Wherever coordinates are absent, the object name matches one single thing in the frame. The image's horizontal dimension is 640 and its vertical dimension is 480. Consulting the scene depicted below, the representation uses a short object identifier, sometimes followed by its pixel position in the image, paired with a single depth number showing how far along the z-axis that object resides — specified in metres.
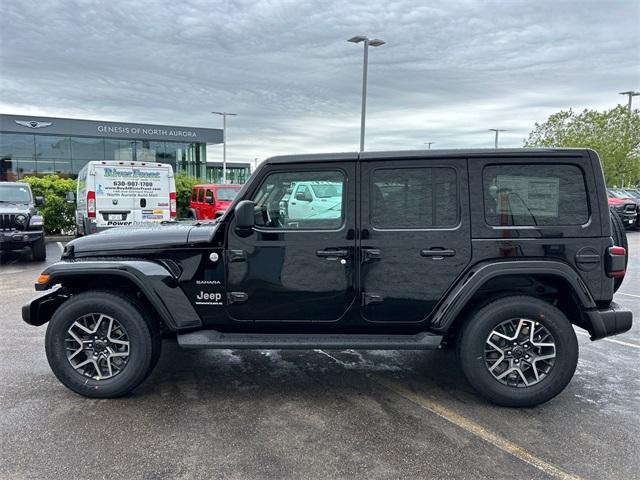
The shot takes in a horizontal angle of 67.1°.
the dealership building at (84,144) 35.22
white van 11.87
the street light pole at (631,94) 29.80
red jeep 15.29
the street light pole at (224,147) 36.00
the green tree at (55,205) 15.00
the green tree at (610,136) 27.81
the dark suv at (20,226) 9.92
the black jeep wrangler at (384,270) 3.66
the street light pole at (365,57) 16.42
